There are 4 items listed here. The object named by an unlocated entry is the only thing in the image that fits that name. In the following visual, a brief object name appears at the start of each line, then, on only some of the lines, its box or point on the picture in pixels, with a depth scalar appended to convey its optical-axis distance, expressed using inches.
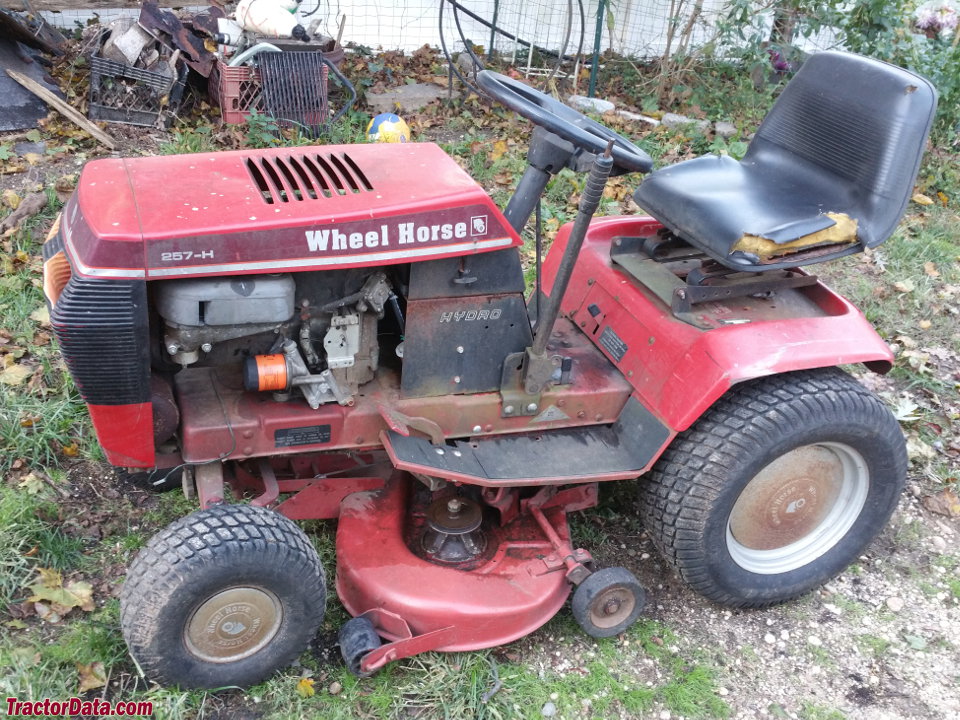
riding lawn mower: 86.9
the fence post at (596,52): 254.7
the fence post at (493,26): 283.1
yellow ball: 212.2
